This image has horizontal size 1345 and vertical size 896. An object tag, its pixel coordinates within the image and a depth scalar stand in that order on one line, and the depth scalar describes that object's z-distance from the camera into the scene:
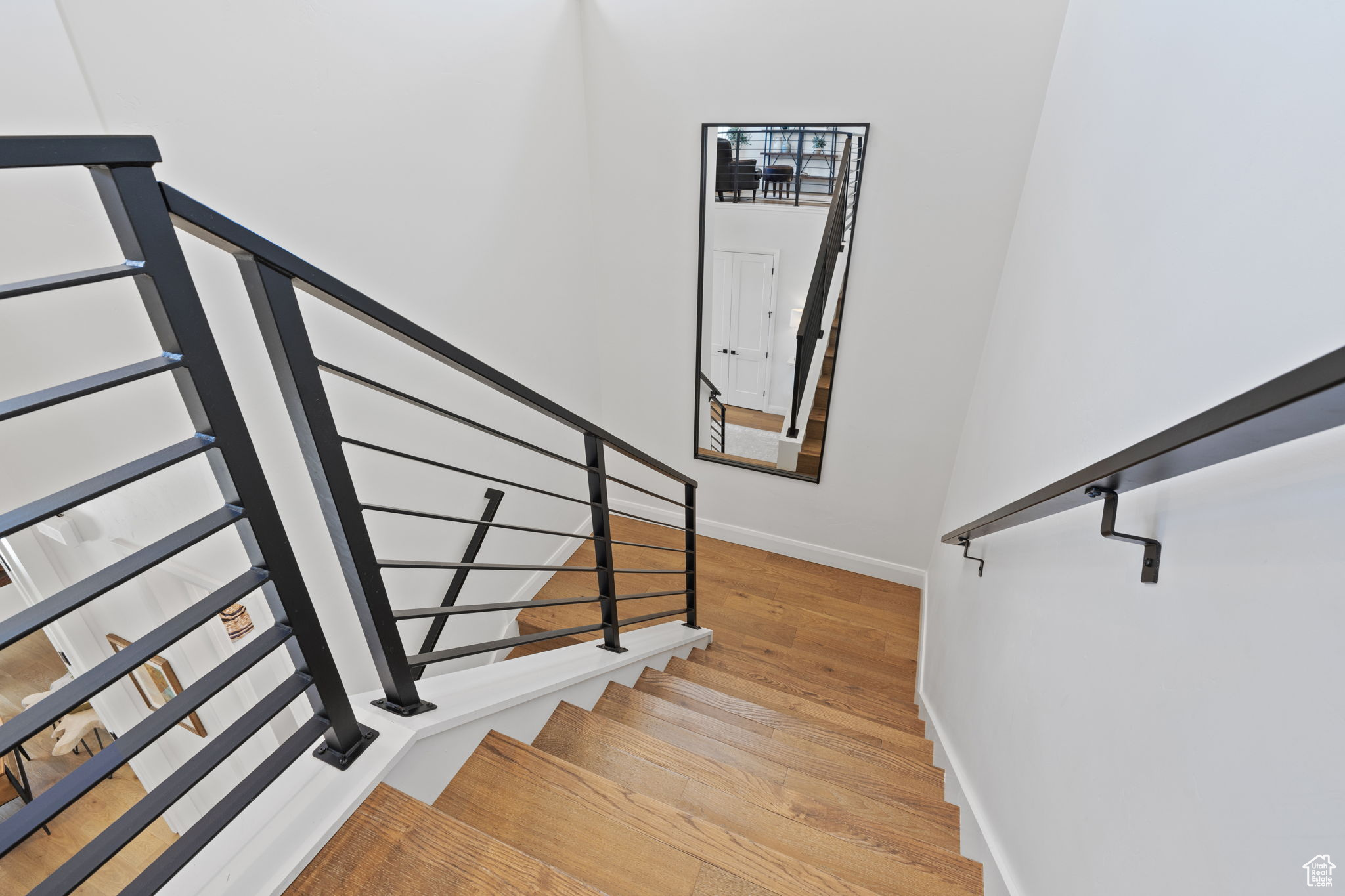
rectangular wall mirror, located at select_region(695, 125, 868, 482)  2.75
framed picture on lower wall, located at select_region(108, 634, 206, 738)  1.84
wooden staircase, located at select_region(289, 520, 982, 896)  0.94
